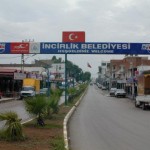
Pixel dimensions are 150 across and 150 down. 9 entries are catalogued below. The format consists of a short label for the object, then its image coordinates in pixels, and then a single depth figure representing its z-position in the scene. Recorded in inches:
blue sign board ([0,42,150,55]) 1539.1
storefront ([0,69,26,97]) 2490.2
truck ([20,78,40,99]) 2292.1
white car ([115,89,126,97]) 3024.1
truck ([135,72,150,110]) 1526.1
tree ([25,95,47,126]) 695.1
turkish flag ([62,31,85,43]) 1542.8
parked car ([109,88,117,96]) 3306.6
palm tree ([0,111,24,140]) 513.0
